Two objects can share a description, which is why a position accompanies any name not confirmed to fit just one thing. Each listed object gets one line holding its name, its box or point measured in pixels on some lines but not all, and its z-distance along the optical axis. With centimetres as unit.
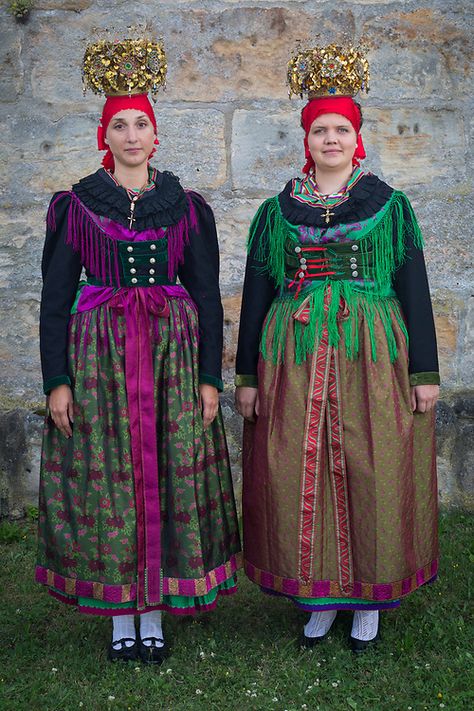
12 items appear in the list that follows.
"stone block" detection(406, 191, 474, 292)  429
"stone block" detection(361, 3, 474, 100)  418
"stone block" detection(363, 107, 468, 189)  424
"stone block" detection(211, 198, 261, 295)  429
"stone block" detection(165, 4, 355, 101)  413
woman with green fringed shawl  294
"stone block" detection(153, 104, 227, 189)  421
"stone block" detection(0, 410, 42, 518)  436
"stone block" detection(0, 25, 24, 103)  415
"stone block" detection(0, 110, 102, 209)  419
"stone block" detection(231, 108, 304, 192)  421
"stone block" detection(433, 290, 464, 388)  436
